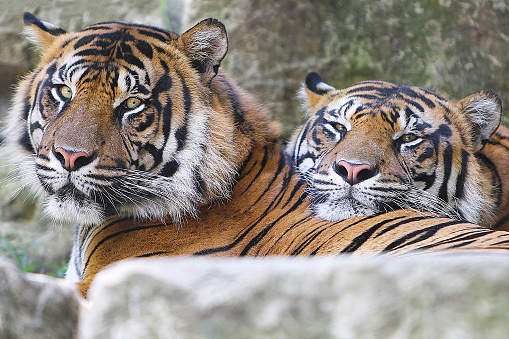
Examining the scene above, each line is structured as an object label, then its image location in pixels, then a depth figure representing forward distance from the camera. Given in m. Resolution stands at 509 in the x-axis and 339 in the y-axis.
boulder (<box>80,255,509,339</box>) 6.01
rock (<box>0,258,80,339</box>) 7.59
